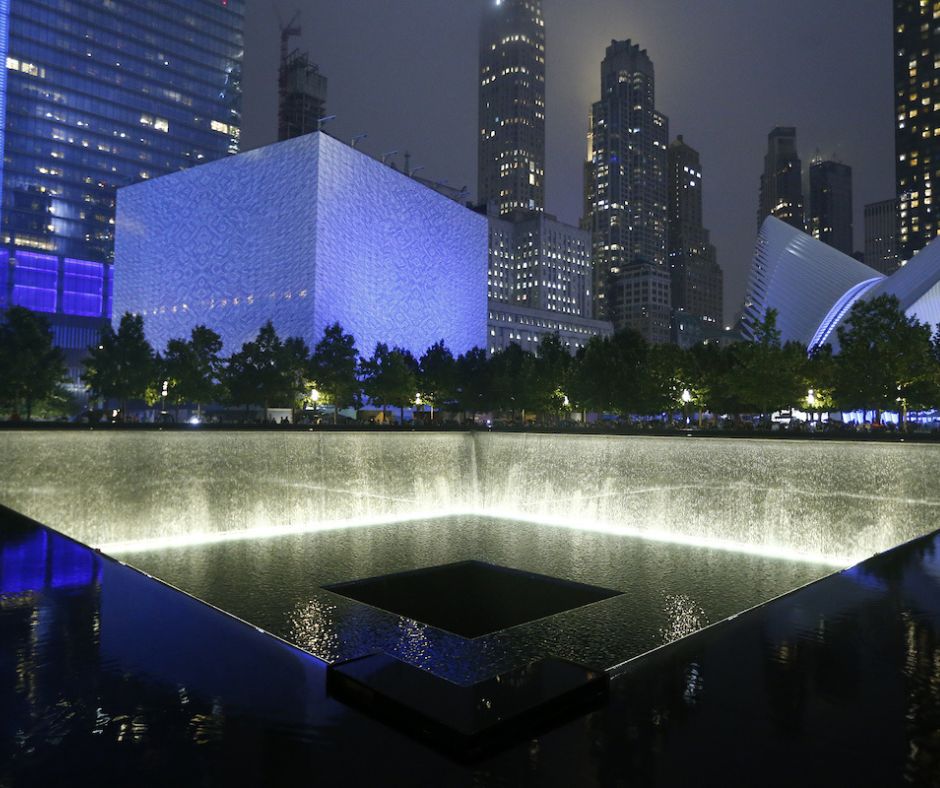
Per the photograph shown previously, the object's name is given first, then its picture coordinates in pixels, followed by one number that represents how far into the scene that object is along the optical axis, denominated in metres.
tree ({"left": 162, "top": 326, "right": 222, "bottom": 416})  51.38
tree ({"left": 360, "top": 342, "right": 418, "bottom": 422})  59.81
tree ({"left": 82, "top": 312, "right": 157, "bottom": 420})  48.03
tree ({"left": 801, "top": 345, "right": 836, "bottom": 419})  47.34
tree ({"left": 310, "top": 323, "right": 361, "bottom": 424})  55.59
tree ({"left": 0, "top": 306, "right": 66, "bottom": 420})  40.84
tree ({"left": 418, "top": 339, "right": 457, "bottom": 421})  65.38
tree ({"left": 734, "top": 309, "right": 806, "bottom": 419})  47.09
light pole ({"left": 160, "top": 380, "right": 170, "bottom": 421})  51.84
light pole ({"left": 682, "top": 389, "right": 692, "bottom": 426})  51.34
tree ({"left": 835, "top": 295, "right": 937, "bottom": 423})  42.22
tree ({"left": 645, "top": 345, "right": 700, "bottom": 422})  53.50
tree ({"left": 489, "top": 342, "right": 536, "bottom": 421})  63.68
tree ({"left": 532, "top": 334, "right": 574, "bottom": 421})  63.09
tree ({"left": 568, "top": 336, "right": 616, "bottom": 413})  55.19
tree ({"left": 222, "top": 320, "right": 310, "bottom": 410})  51.88
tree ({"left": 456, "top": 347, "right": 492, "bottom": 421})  66.94
